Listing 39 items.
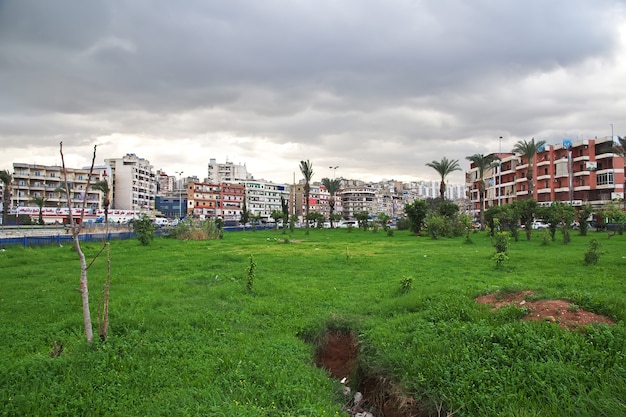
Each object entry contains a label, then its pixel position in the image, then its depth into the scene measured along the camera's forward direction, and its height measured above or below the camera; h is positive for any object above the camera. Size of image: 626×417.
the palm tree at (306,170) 67.69 +7.15
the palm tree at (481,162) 50.47 +6.22
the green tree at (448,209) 41.47 +0.09
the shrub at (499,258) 14.07 -1.76
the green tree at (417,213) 42.84 -0.32
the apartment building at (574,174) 55.91 +5.37
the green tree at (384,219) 49.98 -1.13
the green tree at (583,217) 33.81 -0.75
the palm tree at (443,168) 50.34 +5.40
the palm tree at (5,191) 55.88 +3.51
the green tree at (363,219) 55.16 -1.24
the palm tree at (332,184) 80.91 +5.58
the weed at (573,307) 6.61 -1.70
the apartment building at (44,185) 68.86 +5.20
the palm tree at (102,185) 56.83 +4.23
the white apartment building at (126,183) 92.19 +7.15
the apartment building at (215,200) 98.12 +3.34
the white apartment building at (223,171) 132.75 +14.02
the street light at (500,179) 73.94 +5.76
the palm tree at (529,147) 48.06 +7.66
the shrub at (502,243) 17.14 -1.48
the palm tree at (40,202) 59.99 +1.91
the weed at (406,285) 10.10 -1.94
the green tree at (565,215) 26.83 -0.44
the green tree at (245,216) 63.38 -0.70
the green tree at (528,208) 30.39 +0.04
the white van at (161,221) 69.76 -1.51
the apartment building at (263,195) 112.81 +4.84
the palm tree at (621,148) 47.34 +7.51
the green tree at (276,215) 56.34 -0.50
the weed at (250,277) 10.67 -1.82
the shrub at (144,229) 27.14 -1.20
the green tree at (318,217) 64.40 -0.96
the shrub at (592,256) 14.24 -1.75
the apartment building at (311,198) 126.31 +4.00
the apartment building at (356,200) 137.12 +3.83
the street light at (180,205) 100.39 +1.95
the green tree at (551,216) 27.49 -0.53
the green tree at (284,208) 70.31 +0.64
